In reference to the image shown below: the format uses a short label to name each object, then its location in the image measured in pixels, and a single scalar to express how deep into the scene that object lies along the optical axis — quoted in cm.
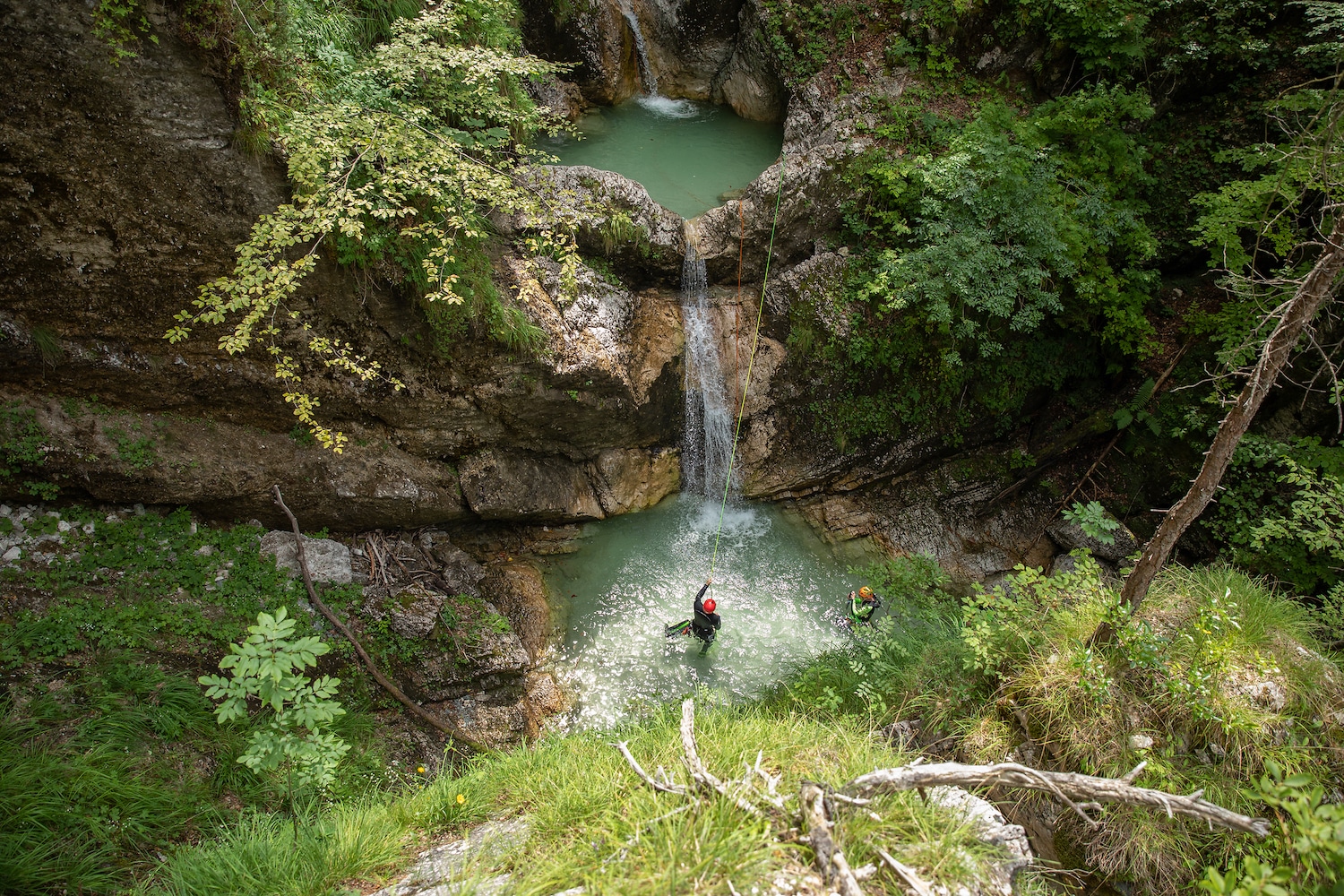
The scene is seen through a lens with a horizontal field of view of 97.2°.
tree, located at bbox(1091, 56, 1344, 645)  268
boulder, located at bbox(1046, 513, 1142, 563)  759
